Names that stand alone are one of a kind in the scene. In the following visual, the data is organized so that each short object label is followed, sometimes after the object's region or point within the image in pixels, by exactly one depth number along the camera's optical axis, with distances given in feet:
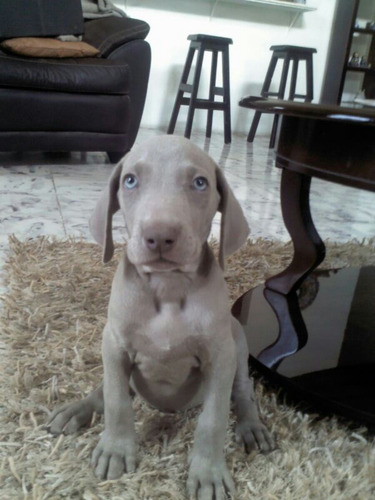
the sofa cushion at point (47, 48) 10.77
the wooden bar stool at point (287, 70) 18.38
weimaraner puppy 3.25
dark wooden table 3.84
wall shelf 18.49
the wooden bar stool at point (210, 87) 17.10
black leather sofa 10.77
